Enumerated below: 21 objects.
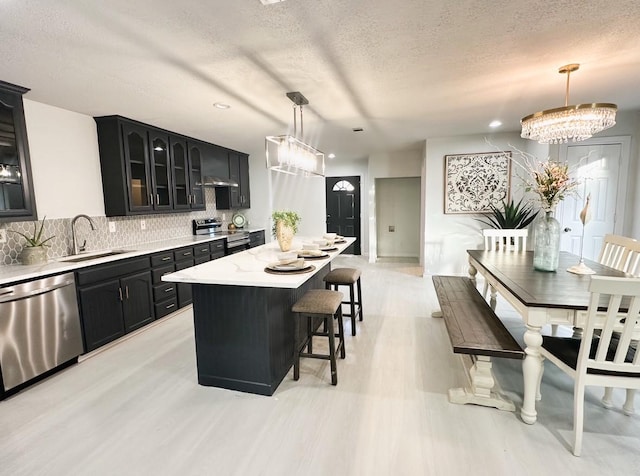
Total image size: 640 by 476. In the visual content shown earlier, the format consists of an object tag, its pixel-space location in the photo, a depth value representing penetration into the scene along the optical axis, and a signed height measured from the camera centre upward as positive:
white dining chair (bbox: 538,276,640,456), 1.50 -0.75
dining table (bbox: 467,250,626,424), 1.76 -0.57
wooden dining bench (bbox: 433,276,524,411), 1.90 -0.87
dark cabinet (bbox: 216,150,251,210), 5.69 +0.37
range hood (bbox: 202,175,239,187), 4.89 +0.44
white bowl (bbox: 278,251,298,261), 2.49 -0.41
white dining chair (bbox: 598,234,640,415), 2.04 -0.47
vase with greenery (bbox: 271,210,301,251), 2.98 -0.19
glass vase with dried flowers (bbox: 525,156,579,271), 2.29 -0.07
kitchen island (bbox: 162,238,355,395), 2.16 -0.86
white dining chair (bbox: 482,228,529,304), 3.51 -0.38
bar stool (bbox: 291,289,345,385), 2.26 -0.76
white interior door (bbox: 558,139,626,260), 4.14 +0.13
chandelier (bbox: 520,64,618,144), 2.40 +0.65
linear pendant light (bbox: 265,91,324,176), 2.71 +0.51
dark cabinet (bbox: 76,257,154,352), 2.78 -0.85
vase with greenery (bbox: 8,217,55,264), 2.67 -0.32
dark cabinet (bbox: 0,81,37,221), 2.51 +0.44
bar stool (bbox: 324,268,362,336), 3.10 -0.72
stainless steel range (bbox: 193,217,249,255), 5.02 -0.42
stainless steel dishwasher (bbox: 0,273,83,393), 2.22 -0.89
